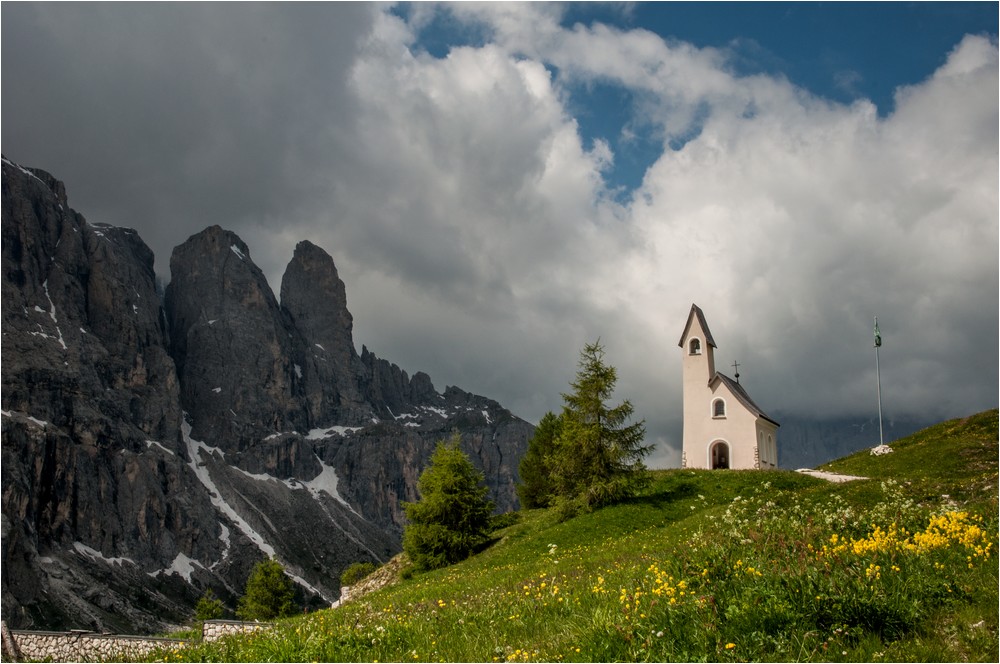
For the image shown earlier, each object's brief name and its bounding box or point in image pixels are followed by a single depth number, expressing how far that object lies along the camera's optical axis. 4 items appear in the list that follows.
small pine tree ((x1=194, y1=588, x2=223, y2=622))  119.62
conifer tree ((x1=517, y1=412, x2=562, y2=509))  55.00
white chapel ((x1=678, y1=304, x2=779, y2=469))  52.50
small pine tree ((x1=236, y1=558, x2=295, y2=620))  95.36
